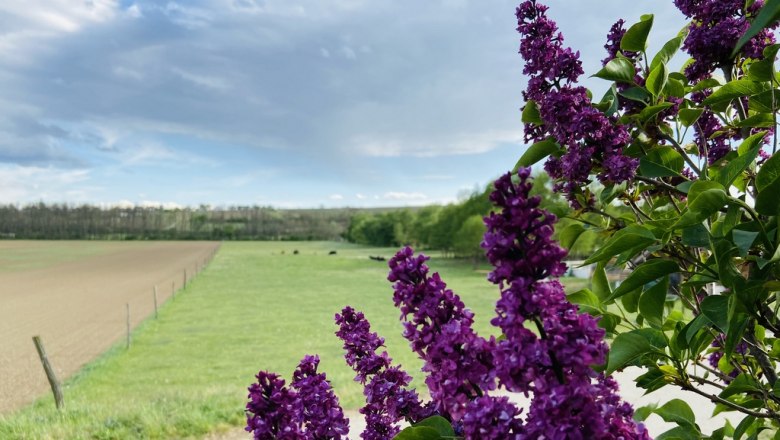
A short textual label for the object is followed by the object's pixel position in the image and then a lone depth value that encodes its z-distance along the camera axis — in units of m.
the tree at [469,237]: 54.09
